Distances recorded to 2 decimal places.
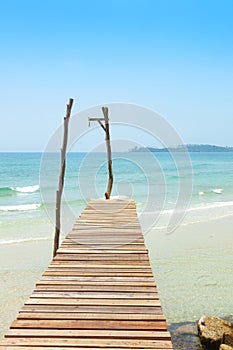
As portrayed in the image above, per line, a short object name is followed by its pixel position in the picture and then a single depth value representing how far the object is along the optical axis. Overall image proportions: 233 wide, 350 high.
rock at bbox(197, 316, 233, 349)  5.35
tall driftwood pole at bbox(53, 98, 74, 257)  8.54
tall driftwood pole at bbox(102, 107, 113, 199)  11.20
